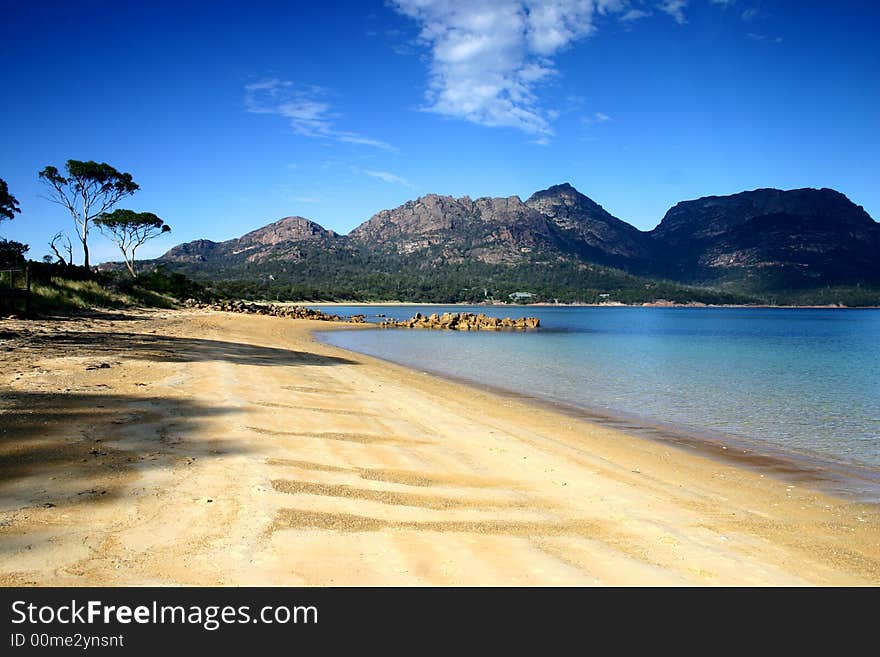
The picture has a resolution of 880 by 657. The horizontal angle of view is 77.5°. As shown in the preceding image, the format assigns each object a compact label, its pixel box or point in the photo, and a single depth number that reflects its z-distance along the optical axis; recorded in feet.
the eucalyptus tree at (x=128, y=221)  176.11
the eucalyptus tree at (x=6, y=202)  96.74
